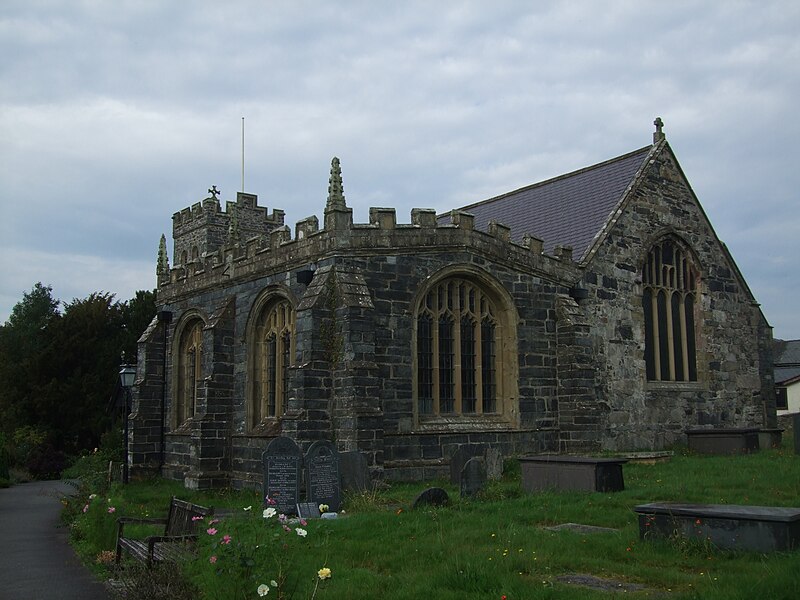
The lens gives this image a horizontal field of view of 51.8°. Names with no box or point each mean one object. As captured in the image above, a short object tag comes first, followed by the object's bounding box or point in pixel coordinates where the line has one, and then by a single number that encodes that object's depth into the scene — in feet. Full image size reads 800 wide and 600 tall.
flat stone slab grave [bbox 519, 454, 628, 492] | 45.50
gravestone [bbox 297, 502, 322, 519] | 44.70
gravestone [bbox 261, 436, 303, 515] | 47.24
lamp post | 73.51
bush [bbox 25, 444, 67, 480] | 114.93
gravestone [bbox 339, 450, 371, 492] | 49.66
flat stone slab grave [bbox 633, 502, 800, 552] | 26.58
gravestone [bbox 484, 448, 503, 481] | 55.01
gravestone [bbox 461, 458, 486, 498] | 45.70
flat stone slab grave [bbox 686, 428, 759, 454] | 66.49
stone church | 58.18
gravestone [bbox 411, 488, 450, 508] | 42.34
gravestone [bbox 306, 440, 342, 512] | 46.75
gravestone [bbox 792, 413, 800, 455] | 61.21
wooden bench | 29.99
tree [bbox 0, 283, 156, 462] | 125.90
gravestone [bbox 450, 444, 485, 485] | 53.16
